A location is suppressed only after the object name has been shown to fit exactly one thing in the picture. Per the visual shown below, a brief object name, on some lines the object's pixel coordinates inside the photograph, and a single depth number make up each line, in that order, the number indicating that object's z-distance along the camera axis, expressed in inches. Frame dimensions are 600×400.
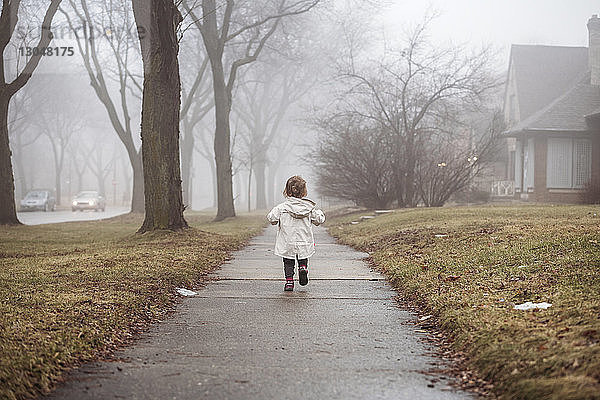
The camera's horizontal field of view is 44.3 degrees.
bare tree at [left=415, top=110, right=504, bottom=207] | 1033.5
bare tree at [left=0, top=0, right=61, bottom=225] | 786.2
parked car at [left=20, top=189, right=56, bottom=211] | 1798.7
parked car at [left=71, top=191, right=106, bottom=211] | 1931.6
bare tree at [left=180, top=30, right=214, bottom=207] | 1534.2
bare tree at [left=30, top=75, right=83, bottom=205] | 1943.9
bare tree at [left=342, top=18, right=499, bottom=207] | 1054.3
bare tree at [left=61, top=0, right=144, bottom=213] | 1148.5
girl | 341.1
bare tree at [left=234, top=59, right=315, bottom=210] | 1813.5
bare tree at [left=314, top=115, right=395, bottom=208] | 1073.5
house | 1179.3
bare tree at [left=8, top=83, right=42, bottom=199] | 1771.7
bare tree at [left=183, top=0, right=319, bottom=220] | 1009.5
